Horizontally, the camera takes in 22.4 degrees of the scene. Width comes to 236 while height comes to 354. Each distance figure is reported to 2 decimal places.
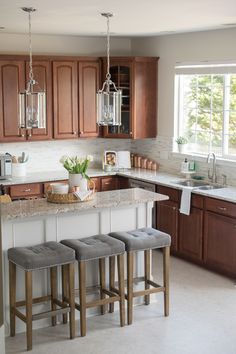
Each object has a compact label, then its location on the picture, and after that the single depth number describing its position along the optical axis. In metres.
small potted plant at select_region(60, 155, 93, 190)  5.38
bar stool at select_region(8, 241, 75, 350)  4.65
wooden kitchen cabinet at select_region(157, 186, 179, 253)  7.01
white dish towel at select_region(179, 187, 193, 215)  6.69
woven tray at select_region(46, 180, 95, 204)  5.21
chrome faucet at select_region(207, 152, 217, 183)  7.09
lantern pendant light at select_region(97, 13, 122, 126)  5.07
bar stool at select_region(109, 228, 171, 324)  5.14
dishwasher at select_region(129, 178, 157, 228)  7.32
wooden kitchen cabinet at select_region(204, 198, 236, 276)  6.21
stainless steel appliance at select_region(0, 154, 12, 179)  7.20
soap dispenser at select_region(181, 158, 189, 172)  7.38
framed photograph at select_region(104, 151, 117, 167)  8.05
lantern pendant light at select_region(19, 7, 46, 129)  4.84
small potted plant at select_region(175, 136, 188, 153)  7.57
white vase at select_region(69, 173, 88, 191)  5.37
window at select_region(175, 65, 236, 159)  7.02
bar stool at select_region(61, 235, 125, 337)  4.88
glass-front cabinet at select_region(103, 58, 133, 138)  7.72
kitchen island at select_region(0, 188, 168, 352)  4.97
